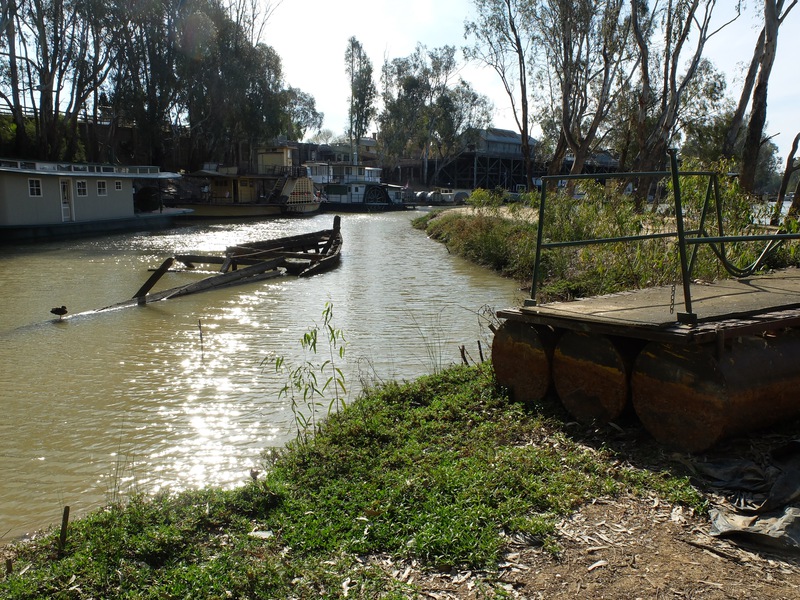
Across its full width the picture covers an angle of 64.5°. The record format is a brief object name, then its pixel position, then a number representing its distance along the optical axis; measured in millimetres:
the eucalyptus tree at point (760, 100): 15711
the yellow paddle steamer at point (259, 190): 53406
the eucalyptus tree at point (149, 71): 44844
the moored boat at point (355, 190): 64750
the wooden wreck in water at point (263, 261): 15688
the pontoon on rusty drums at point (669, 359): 4660
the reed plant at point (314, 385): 7019
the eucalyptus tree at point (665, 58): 23641
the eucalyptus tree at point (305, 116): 109125
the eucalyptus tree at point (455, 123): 83188
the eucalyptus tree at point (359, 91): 82562
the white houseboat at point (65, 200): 28922
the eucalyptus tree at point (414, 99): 82625
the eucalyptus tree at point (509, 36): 32375
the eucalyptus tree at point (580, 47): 27953
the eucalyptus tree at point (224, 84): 48781
